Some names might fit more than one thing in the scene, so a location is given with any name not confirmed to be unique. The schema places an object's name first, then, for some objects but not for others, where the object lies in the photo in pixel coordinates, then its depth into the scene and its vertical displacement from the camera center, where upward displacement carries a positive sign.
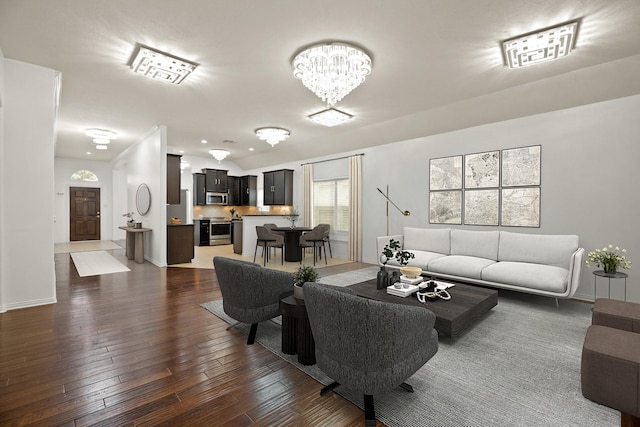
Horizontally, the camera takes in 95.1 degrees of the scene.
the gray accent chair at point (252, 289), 2.80 -0.79
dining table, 7.68 -0.91
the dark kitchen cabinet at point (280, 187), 9.54 +0.74
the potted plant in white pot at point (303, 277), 2.66 -0.62
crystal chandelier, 3.22 +1.65
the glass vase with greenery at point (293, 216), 8.94 -0.20
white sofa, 3.90 -0.81
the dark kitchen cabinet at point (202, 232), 10.31 -0.81
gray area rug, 1.88 -1.33
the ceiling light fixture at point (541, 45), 2.93 +1.77
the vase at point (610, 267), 3.63 -0.71
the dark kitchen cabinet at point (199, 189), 10.48 +0.72
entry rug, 6.12 -1.30
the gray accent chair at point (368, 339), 1.66 -0.78
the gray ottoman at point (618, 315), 2.46 -0.91
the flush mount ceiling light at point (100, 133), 6.88 +1.82
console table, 7.09 -0.89
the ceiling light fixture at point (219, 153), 8.19 +1.58
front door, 10.92 -0.16
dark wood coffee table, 2.79 -1.02
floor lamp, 6.52 +0.17
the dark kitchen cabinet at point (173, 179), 6.85 +0.71
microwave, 10.66 +0.41
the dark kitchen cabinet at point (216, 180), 10.59 +1.06
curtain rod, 7.59 +1.43
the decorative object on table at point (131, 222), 7.98 -0.36
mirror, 7.28 +0.25
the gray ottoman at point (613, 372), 1.77 -1.02
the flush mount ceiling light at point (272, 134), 6.48 +1.69
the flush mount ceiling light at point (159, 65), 3.41 +1.80
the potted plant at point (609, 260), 3.63 -0.62
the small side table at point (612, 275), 3.57 -0.79
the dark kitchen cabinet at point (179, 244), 6.87 -0.83
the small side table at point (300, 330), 2.50 -1.06
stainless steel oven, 10.52 -0.81
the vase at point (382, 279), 3.74 -0.89
